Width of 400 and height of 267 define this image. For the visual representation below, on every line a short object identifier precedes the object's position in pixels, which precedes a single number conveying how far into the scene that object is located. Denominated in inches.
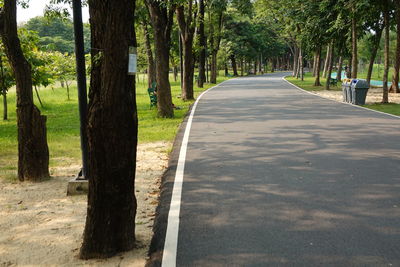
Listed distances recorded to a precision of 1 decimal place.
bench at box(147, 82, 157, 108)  772.0
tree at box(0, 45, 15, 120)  700.7
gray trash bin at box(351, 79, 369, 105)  756.6
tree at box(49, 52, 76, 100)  1045.8
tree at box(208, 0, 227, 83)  1780.3
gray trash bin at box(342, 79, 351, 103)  798.1
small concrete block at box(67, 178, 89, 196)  267.1
